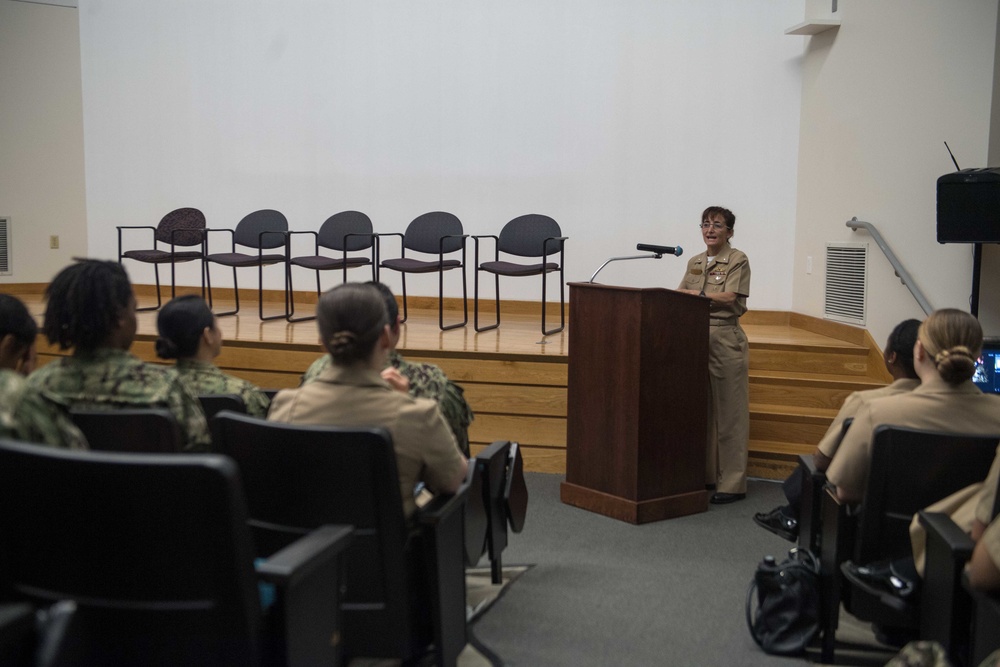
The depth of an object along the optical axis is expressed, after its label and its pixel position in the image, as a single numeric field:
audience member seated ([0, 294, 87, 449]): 1.68
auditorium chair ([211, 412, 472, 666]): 1.99
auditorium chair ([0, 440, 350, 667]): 1.45
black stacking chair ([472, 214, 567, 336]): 6.19
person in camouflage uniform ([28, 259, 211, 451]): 2.17
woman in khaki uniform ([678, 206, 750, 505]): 4.61
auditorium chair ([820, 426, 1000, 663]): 2.35
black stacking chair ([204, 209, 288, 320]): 6.86
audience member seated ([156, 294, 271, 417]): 2.77
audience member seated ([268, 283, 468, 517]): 2.19
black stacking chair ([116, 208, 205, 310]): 6.95
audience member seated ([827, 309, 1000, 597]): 2.44
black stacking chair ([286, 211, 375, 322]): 6.95
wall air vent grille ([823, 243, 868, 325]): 6.09
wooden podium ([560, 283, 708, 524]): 4.11
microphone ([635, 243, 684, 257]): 4.27
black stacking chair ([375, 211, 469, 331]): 6.72
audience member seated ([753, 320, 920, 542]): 2.86
